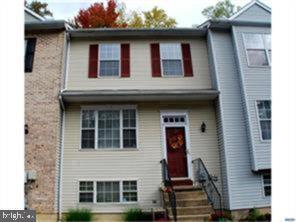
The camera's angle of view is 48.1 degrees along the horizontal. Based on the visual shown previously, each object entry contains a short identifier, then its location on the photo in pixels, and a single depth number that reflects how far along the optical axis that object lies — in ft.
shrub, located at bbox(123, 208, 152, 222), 20.44
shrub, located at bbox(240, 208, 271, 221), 19.74
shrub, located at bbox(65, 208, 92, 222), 20.17
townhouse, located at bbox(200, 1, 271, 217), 21.94
